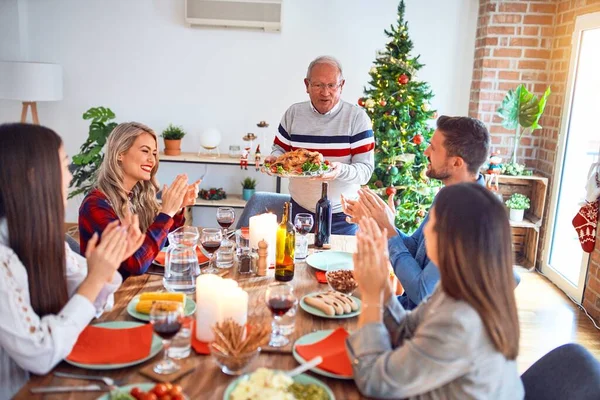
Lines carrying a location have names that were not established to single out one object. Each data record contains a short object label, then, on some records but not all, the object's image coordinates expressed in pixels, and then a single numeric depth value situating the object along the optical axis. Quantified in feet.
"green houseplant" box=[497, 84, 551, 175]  14.84
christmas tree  14.51
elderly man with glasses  10.34
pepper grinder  6.87
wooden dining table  4.37
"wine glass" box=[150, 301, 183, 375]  4.52
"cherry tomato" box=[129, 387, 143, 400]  4.10
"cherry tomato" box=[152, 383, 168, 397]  4.10
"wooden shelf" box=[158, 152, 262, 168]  16.53
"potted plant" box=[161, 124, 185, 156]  16.78
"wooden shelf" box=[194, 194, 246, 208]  16.75
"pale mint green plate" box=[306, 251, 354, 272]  7.32
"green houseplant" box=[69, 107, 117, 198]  15.76
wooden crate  15.58
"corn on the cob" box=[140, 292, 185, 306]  5.71
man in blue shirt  6.99
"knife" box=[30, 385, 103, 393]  4.25
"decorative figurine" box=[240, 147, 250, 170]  16.26
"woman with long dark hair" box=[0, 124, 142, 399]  4.50
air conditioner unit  16.56
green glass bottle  6.84
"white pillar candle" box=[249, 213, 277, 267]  7.23
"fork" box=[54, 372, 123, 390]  4.33
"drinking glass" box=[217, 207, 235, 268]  7.27
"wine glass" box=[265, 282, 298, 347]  5.09
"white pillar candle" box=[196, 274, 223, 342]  5.01
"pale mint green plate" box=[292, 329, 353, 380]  4.61
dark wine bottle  8.42
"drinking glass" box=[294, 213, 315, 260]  7.75
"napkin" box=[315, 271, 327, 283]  6.87
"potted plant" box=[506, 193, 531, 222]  15.66
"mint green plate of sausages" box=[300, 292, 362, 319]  5.73
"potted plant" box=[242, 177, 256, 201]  17.15
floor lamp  15.33
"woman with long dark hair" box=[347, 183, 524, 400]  4.05
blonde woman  7.02
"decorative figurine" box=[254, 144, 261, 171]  16.20
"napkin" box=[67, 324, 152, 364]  4.68
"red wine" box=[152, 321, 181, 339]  4.53
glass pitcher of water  6.38
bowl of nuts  6.17
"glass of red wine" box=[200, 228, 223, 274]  6.80
